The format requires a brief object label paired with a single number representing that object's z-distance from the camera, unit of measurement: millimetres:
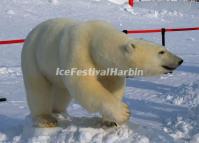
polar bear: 7195
